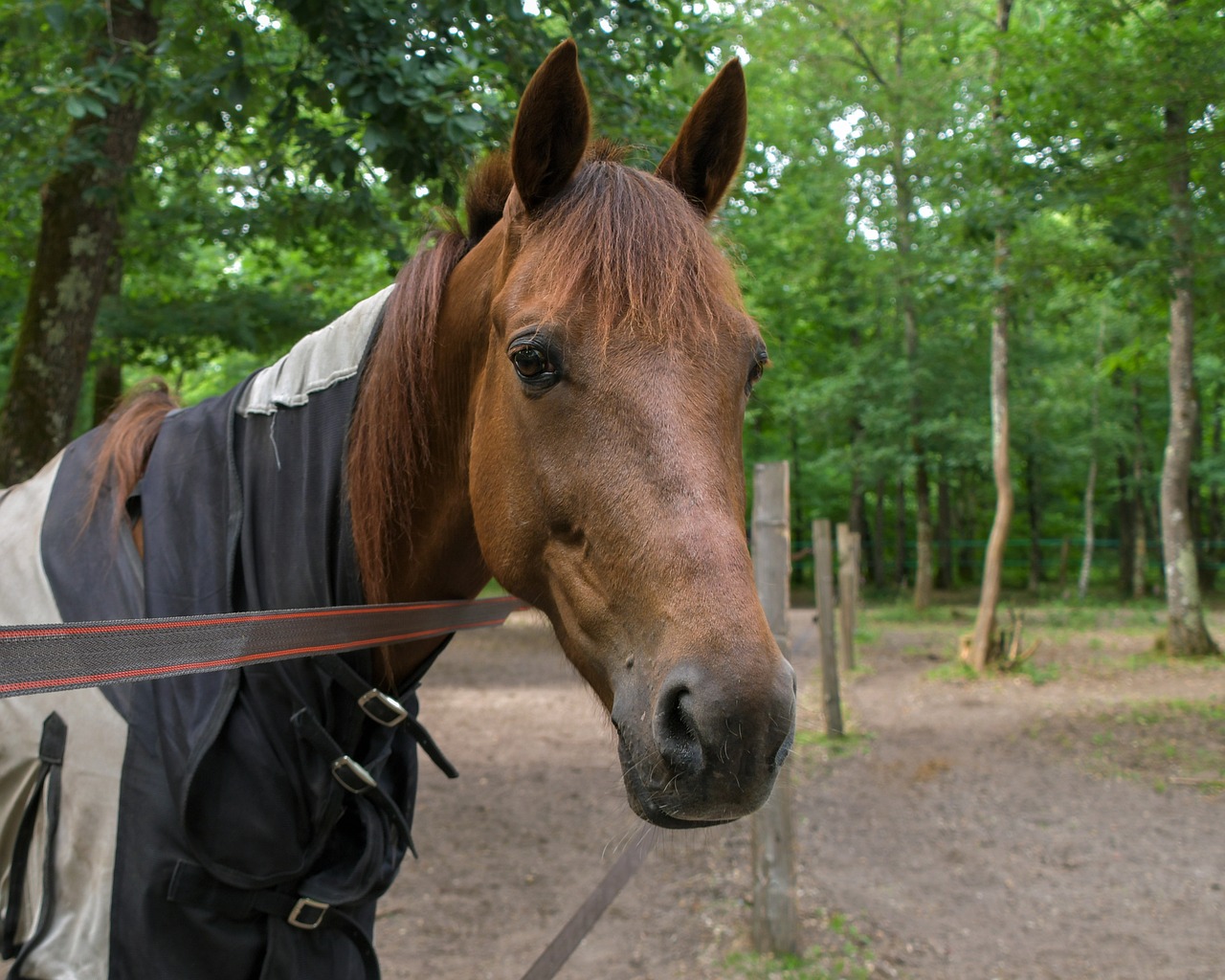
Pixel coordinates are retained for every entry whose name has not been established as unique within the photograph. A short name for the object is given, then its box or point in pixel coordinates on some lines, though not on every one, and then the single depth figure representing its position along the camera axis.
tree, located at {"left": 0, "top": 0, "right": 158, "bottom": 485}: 4.71
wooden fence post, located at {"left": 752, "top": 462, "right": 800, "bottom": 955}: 4.09
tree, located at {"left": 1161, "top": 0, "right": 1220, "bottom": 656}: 10.61
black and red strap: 0.96
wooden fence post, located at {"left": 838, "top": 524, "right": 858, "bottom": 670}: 11.58
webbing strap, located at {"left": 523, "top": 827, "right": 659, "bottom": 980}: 2.10
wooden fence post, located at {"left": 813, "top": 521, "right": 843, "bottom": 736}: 7.87
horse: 1.32
